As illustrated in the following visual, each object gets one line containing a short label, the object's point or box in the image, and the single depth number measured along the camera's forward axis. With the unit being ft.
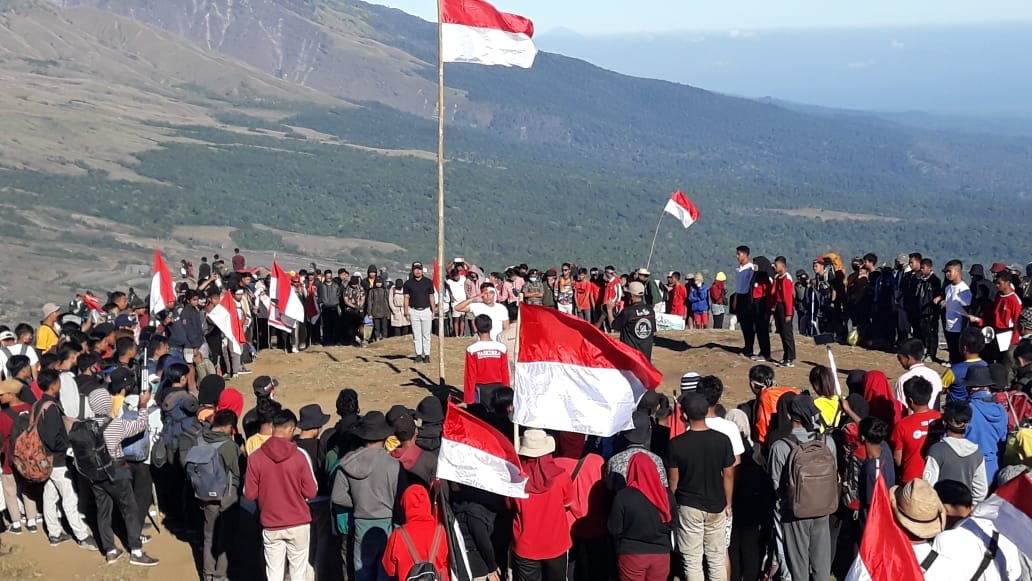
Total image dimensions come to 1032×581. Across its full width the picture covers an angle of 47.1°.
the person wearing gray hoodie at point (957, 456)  27.78
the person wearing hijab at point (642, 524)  26.71
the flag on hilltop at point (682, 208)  72.33
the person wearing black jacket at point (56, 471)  34.24
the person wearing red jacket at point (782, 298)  53.36
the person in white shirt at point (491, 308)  47.91
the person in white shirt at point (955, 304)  51.19
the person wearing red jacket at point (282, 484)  29.32
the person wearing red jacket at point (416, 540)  25.22
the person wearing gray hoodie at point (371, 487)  28.86
